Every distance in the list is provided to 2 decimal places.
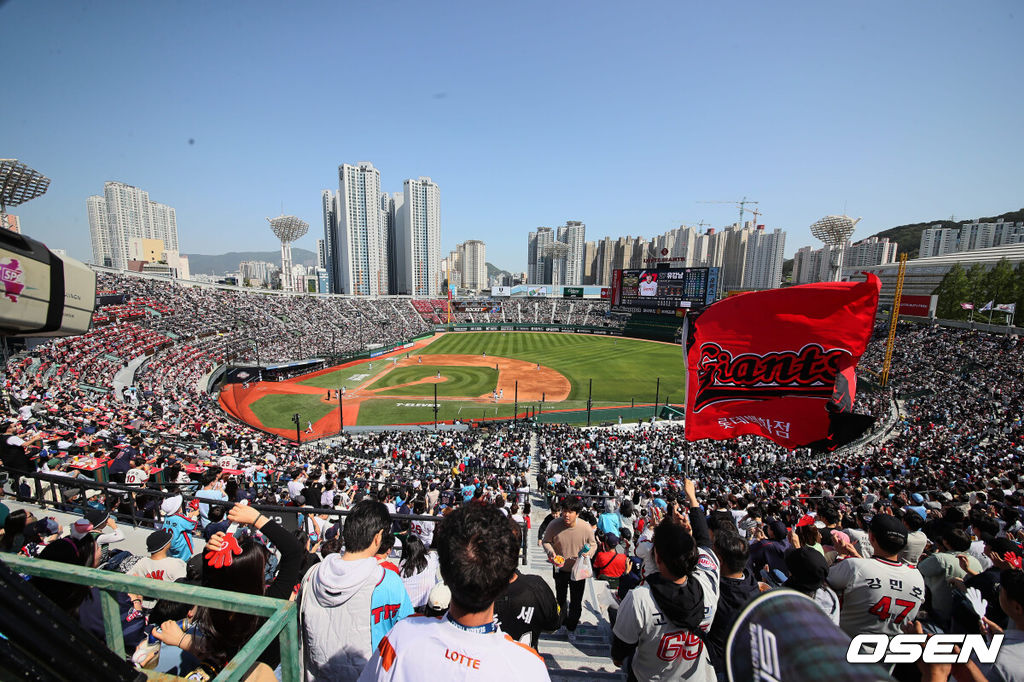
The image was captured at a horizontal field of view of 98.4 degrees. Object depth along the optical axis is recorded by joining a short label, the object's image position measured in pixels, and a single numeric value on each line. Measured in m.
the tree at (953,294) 53.84
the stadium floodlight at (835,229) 79.12
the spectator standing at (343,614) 2.77
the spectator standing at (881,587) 3.74
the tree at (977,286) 51.97
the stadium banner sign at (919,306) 47.81
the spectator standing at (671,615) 3.00
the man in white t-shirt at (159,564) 4.36
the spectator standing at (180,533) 5.41
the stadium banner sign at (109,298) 35.87
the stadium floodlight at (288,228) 99.50
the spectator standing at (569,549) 5.05
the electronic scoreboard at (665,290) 67.50
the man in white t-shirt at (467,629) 1.75
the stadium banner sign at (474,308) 99.00
